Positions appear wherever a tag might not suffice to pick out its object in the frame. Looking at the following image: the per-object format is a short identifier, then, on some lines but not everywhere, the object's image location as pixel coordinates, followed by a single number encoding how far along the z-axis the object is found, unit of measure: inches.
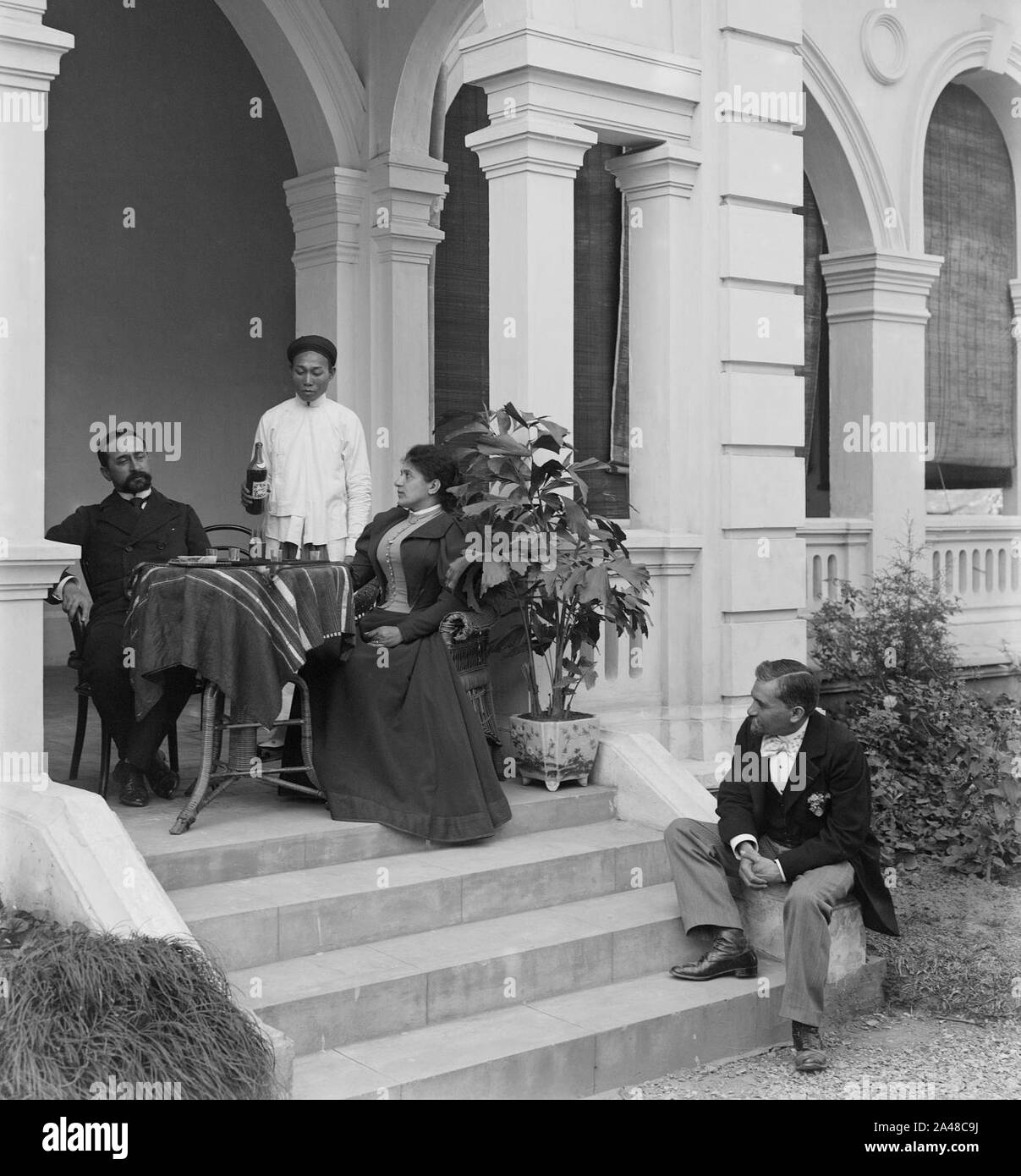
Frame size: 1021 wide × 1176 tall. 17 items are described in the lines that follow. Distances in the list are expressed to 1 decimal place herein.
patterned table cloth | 224.1
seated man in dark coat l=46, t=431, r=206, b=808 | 242.1
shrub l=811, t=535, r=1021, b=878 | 311.7
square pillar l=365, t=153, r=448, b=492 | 382.3
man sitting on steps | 206.2
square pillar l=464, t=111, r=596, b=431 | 281.0
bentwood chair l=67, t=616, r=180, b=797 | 245.1
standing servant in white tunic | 287.0
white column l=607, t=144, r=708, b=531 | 306.8
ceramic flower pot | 263.9
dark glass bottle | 268.4
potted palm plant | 256.7
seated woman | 237.8
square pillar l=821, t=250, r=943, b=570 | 427.5
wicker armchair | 255.1
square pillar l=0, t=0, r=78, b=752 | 216.4
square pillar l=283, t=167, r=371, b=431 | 387.5
